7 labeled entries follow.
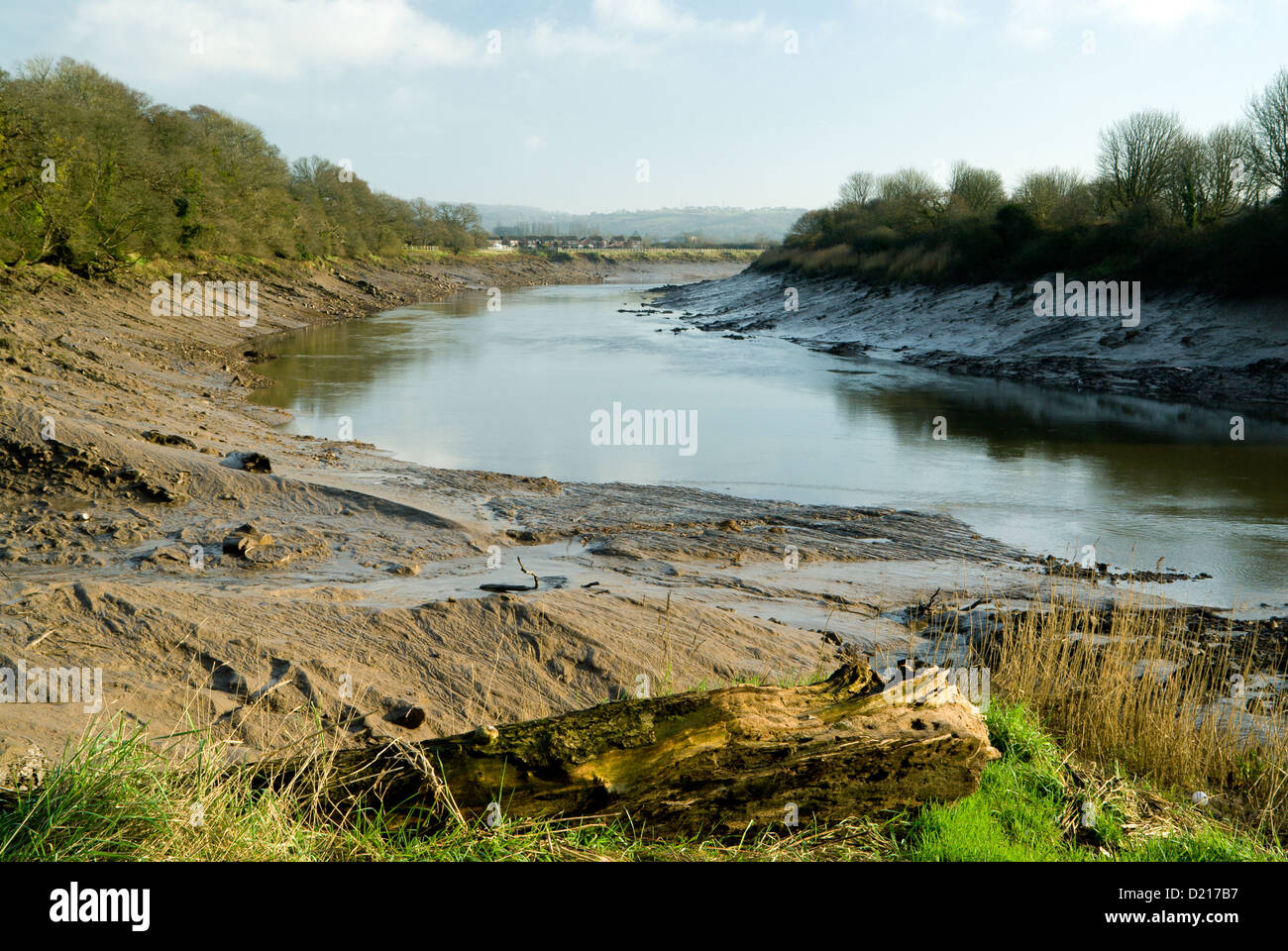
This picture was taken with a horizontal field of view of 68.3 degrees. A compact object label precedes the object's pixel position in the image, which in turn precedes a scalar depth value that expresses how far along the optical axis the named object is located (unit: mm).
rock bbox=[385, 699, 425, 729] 5012
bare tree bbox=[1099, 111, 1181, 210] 32219
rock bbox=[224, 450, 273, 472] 10492
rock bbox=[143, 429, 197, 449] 11305
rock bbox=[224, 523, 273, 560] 7977
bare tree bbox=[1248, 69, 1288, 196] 26031
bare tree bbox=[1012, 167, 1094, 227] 33281
